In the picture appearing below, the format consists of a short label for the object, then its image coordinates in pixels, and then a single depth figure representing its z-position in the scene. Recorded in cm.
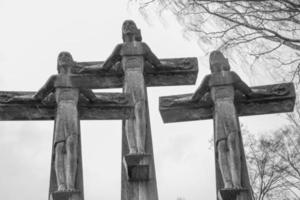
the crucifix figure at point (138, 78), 843
